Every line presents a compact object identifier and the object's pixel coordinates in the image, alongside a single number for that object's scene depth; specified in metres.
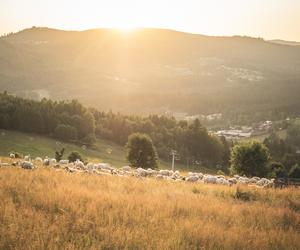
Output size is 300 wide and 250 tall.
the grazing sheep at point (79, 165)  30.42
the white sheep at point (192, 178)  29.90
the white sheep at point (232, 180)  32.22
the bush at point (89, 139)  126.88
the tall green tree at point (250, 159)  83.81
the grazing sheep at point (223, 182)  29.51
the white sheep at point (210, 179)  30.11
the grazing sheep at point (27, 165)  24.88
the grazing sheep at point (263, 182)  31.84
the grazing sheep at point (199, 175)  32.51
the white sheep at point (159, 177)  29.44
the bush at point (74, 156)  77.01
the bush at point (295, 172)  103.36
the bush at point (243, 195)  22.86
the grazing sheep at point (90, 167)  29.71
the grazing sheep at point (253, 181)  34.28
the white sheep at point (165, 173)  33.46
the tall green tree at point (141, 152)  87.75
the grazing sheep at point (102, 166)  32.72
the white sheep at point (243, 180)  33.04
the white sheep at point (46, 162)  29.89
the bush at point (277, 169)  101.38
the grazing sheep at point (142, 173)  31.06
